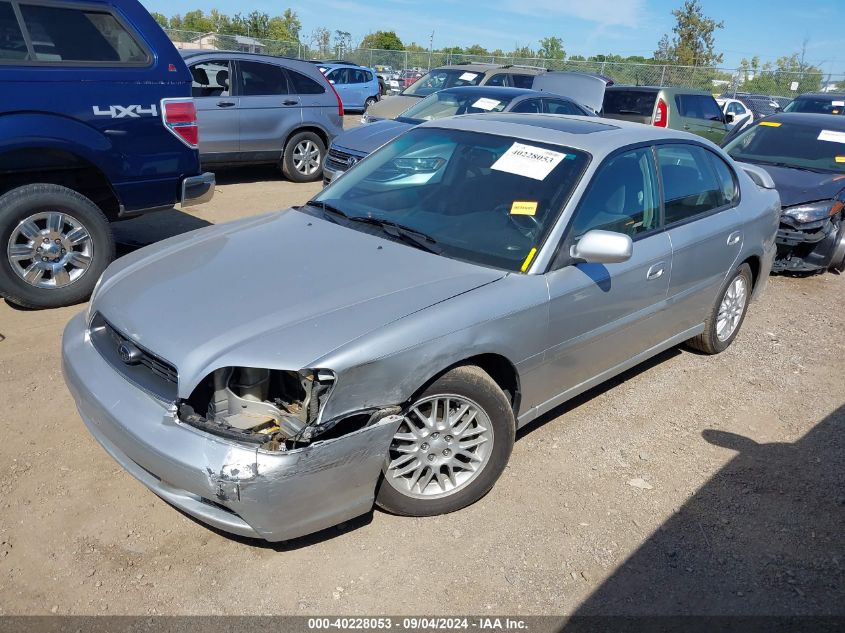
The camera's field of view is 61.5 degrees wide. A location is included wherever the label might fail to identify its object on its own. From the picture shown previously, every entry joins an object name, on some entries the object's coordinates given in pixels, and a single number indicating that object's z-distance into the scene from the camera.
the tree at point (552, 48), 69.31
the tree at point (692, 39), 45.47
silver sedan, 2.69
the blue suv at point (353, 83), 22.69
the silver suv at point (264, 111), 9.40
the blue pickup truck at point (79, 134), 5.00
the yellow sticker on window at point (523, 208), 3.63
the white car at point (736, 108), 18.42
